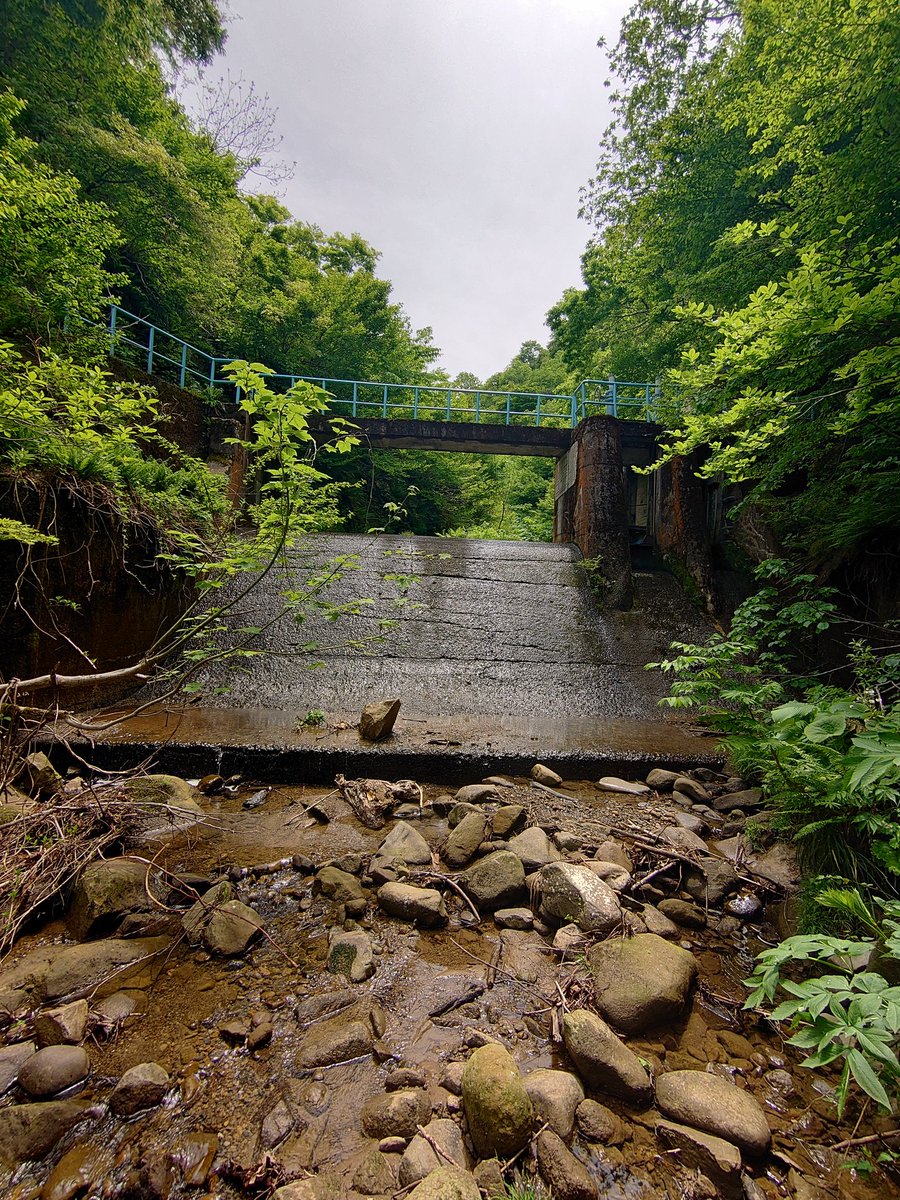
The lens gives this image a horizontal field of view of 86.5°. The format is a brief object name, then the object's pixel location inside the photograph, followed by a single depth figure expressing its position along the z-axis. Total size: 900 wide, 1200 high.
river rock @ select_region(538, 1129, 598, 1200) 1.17
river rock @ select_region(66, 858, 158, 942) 2.07
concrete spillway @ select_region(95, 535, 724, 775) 4.20
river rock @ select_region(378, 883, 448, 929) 2.17
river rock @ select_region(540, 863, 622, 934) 2.04
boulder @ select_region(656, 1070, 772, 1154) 1.29
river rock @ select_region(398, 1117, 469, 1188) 1.19
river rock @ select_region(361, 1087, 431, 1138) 1.31
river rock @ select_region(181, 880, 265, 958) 2.00
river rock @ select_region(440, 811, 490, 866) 2.61
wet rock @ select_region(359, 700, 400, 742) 4.14
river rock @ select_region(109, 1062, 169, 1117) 1.36
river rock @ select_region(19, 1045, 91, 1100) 1.40
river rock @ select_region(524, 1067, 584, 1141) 1.31
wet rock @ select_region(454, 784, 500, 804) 3.34
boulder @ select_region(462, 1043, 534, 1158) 1.24
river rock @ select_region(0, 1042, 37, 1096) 1.42
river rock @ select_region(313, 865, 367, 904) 2.32
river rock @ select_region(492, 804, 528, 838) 2.81
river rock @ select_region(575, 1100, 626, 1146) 1.31
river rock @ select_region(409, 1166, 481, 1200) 1.09
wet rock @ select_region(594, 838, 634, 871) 2.54
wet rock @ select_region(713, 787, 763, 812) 3.32
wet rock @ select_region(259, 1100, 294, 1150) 1.28
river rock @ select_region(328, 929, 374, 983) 1.89
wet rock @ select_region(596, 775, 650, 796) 3.57
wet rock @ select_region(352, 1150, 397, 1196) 1.17
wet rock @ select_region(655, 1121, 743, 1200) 1.20
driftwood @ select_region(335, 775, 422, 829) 3.15
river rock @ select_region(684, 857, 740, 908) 2.36
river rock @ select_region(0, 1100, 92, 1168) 1.24
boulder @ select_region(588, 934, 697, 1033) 1.66
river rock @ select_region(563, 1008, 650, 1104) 1.41
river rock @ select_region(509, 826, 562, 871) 2.50
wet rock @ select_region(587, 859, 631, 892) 2.33
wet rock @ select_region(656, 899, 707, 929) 2.22
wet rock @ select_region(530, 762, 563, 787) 3.68
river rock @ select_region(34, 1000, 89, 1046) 1.55
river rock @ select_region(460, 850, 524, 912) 2.28
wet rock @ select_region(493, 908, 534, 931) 2.17
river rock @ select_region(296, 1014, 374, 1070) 1.52
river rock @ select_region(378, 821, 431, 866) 2.60
